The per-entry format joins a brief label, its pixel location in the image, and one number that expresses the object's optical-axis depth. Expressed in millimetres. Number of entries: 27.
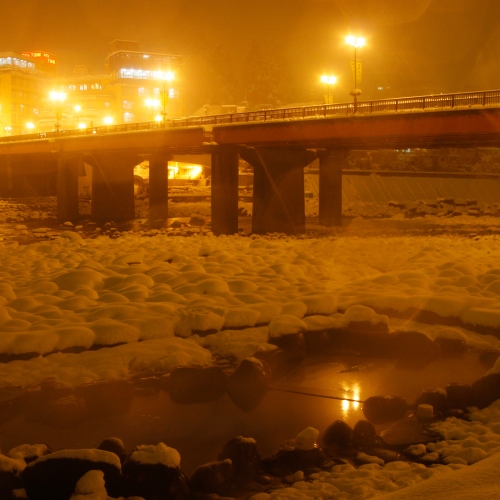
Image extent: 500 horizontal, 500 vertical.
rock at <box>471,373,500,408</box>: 9617
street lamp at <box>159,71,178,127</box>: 51500
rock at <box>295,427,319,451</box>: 8266
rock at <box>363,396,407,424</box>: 9500
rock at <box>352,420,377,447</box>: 8469
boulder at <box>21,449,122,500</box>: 6844
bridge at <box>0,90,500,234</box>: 33125
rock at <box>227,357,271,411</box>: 10461
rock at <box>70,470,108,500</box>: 6609
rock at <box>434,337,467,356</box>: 12812
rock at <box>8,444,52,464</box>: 7629
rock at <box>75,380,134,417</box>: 9997
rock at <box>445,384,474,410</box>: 9648
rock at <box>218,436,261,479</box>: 7645
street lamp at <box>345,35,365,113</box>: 33781
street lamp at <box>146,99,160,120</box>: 133275
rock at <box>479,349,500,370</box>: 11969
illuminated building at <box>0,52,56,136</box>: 147875
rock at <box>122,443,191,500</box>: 6906
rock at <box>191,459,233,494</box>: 7211
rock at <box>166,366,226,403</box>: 10531
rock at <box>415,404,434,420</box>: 9359
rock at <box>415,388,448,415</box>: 9623
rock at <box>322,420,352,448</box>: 8469
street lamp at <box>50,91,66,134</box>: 61438
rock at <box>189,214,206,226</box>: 49153
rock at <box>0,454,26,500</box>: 6771
